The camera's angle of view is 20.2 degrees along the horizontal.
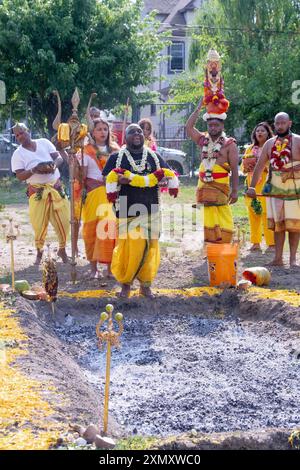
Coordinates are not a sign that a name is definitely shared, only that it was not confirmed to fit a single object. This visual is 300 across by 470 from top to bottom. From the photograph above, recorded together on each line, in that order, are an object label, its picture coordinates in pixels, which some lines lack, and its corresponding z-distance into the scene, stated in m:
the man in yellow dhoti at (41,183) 10.59
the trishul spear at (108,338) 4.83
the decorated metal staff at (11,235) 8.88
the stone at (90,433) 4.48
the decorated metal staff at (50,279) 8.31
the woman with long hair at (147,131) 12.03
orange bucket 9.34
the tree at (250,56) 24.66
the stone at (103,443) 4.41
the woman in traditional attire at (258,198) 11.94
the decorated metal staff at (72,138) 9.24
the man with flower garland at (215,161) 10.33
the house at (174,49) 42.31
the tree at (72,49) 22.47
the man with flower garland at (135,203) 8.52
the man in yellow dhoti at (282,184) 10.34
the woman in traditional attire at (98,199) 9.90
